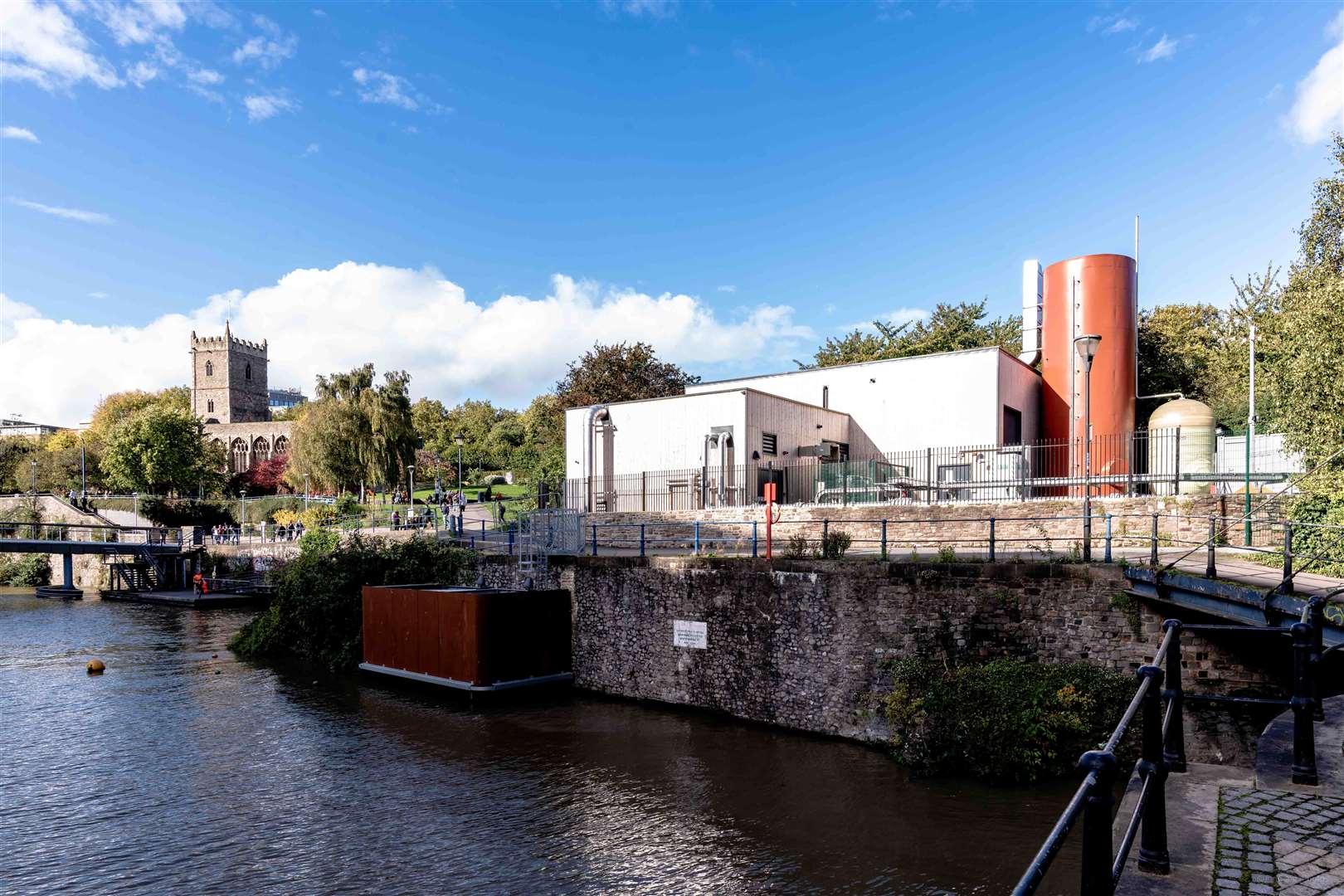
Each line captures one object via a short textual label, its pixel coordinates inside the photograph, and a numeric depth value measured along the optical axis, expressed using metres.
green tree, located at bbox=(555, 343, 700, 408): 44.34
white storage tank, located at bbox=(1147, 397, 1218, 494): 23.73
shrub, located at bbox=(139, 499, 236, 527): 54.97
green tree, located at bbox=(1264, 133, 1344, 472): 17.31
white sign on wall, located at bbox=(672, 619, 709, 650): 17.31
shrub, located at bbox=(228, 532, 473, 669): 23.84
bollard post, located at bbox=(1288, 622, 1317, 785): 4.75
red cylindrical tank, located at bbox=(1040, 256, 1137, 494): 28.23
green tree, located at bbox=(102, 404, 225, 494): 60.19
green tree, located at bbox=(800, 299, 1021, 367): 44.62
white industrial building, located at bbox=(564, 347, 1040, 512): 25.05
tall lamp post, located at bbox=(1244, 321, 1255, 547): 15.95
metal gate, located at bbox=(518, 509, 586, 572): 20.91
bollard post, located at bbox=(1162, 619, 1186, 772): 4.33
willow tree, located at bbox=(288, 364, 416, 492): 49.59
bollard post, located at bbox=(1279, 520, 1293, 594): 8.81
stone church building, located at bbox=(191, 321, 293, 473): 101.19
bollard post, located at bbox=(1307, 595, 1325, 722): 5.82
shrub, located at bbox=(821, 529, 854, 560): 15.99
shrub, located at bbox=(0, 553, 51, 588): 49.91
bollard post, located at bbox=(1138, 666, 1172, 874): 3.73
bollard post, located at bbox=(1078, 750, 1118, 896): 2.79
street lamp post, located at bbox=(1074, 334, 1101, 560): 13.51
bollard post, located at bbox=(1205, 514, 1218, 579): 11.09
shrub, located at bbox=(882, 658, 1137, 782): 12.32
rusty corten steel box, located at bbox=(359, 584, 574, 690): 18.77
